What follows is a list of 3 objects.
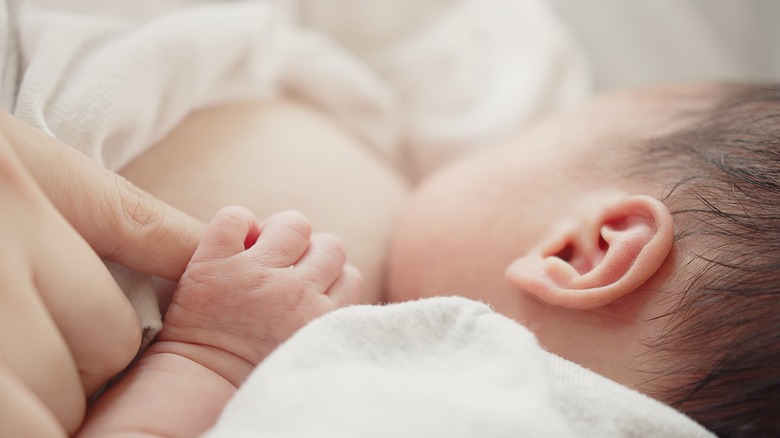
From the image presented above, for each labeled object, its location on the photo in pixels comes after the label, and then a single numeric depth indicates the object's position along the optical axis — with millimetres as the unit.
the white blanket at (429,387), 256
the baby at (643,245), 275
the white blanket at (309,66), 305
